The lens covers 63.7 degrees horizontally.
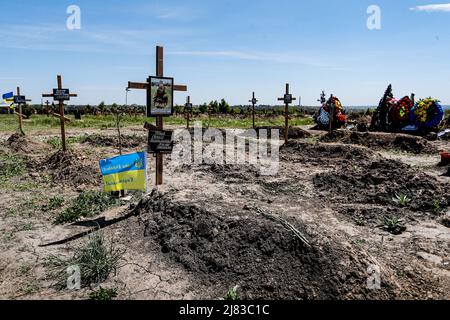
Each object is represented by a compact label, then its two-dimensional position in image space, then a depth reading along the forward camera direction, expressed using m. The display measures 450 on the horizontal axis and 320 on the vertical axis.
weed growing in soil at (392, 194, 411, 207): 7.51
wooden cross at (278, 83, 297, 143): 15.71
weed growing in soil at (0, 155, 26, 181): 10.15
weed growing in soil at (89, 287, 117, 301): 3.99
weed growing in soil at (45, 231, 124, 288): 4.39
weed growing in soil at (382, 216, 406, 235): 6.20
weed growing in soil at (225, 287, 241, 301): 3.96
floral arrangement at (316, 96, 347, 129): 26.36
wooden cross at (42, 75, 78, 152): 10.26
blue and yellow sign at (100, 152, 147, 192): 6.63
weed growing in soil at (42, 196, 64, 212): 7.25
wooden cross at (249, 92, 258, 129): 26.44
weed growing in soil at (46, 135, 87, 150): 15.96
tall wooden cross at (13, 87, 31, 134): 17.45
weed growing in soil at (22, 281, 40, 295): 4.20
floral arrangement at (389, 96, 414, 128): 22.16
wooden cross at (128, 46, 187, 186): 6.46
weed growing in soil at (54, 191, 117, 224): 6.58
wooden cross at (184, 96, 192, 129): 26.48
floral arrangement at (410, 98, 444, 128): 21.11
